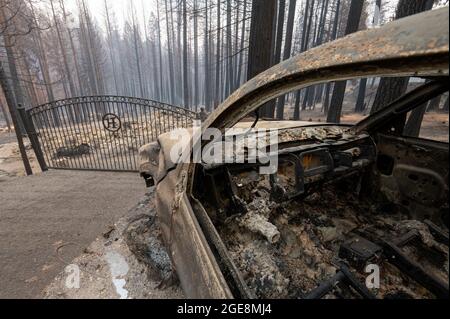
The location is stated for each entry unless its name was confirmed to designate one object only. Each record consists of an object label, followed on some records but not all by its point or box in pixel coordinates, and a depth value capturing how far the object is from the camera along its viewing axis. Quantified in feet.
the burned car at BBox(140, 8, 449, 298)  3.64
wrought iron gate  20.61
